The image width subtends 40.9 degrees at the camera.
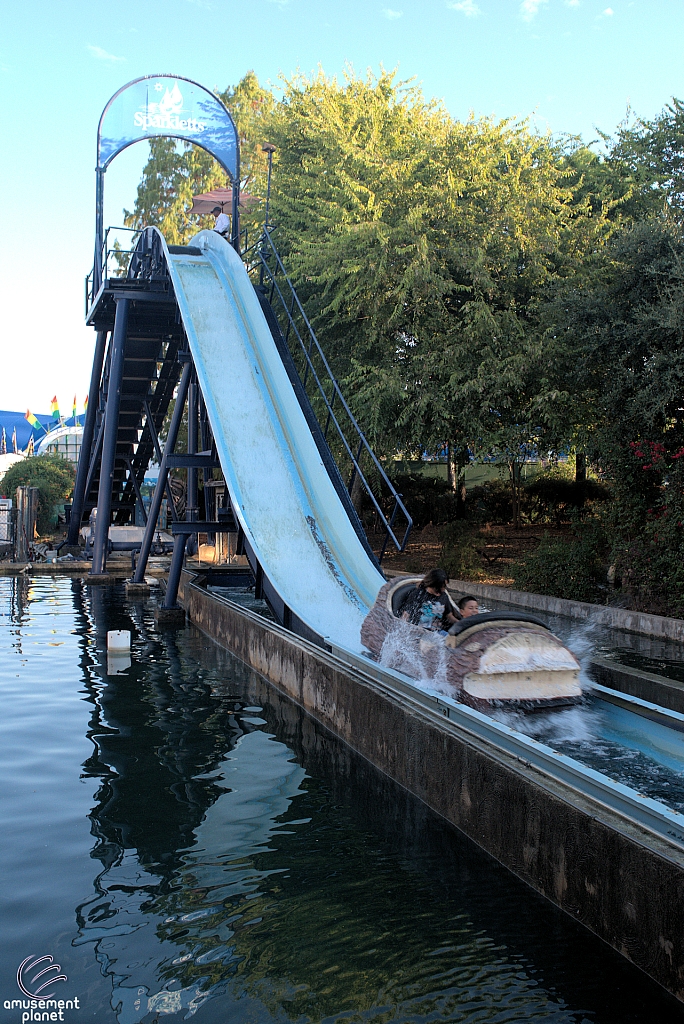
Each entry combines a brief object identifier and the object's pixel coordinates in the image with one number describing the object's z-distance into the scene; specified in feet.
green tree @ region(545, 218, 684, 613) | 46.73
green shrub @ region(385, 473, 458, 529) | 100.07
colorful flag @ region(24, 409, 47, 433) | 193.16
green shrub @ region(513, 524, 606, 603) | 54.34
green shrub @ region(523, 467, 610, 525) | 93.71
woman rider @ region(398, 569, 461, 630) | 29.17
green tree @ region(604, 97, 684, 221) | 68.18
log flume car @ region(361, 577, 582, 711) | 24.43
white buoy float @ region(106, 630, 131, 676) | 37.68
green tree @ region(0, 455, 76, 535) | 119.34
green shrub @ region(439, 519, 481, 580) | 66.95
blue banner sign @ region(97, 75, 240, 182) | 64.39
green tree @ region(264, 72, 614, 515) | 65.10
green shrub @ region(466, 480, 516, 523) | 94.02
